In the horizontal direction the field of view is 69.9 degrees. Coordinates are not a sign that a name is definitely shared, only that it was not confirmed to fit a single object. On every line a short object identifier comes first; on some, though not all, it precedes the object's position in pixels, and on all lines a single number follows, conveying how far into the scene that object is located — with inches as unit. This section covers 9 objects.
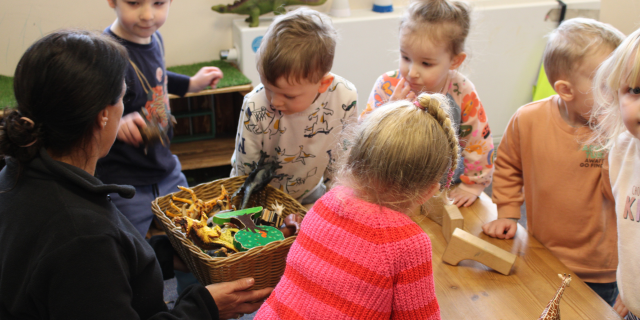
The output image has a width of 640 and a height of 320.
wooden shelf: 95.2
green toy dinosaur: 93.2
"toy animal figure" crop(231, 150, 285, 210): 48.1
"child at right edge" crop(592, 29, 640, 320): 36.0
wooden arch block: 39.7
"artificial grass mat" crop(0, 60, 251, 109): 83.3
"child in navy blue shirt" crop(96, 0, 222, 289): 56.1
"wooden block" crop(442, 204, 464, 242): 43.6
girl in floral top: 52.9
